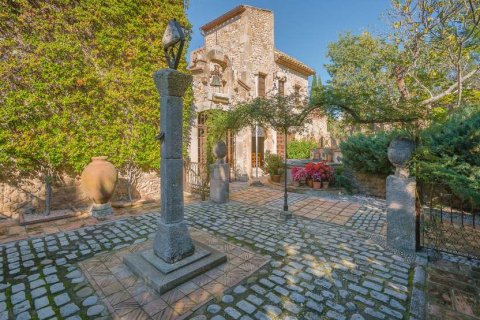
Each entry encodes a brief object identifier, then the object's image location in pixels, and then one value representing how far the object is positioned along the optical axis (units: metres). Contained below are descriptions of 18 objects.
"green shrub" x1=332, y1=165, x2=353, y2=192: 8.23
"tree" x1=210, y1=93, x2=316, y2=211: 5.15
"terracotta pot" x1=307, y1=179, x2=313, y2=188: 8.65
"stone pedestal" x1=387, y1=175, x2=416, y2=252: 3.60
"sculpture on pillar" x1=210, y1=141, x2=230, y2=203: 6.61
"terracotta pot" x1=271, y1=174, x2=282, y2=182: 9.91
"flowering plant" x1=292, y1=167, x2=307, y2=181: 8.83
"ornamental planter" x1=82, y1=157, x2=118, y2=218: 5.36
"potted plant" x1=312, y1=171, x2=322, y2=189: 8.43
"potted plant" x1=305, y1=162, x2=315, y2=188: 8.69
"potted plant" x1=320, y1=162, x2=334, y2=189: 8.47
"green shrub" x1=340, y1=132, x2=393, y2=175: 7.22
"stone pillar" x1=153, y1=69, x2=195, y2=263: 2.93
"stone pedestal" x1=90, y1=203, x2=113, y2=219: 5.35
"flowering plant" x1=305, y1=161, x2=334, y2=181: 8.49
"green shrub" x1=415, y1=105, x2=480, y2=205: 4.68
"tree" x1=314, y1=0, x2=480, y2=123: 3.88
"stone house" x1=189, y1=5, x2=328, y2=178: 9.00
